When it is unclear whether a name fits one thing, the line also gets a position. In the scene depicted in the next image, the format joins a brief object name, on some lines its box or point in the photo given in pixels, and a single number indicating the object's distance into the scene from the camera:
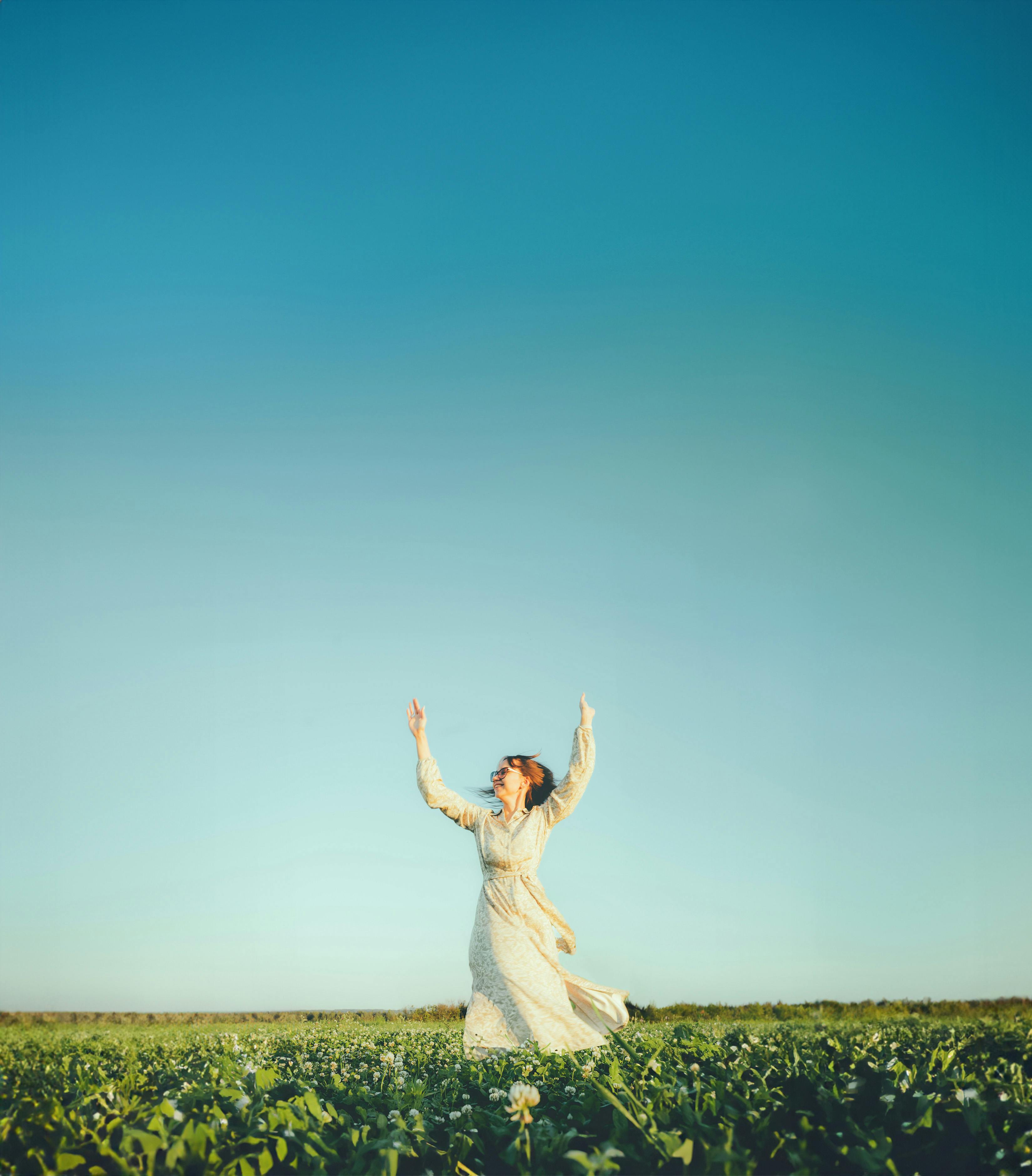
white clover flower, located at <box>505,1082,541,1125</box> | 2.46
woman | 8.25
